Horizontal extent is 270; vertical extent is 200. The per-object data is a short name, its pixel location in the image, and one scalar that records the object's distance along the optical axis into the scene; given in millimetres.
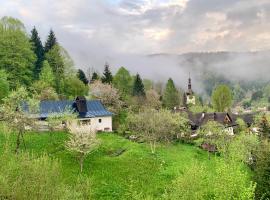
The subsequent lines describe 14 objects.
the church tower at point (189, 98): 161588
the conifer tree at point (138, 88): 114125
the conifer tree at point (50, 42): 106688
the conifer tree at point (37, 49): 96812
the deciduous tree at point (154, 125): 70200
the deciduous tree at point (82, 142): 52844
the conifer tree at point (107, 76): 108931
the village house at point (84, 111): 71625
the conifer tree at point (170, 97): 128125
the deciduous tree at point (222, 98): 139625
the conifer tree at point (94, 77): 117438
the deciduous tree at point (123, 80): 114562
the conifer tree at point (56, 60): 99350
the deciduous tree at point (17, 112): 55625
